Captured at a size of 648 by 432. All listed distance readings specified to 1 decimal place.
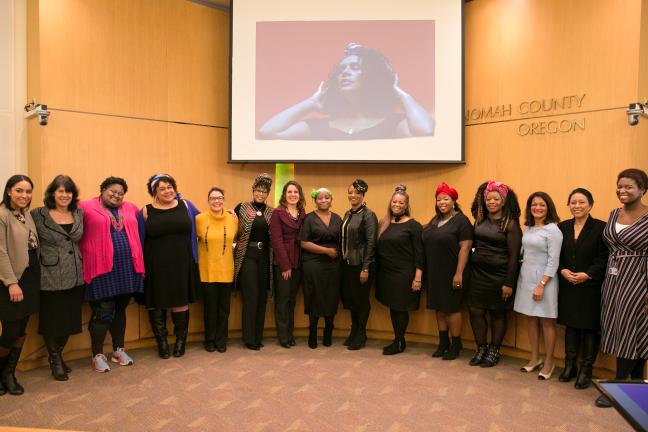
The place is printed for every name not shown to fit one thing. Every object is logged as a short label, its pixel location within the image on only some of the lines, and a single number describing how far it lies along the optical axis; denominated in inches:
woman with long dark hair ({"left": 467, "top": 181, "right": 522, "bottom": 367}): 167.0
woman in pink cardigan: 160.1
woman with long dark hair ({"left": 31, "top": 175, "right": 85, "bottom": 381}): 148.5
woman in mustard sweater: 186.4
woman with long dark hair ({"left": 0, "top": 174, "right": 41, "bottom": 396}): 136.6
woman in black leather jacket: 191.2
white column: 181.2
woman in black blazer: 147.8
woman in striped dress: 132.5
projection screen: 213.0
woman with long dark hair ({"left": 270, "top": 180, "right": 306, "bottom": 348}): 191.8
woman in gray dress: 155.4
